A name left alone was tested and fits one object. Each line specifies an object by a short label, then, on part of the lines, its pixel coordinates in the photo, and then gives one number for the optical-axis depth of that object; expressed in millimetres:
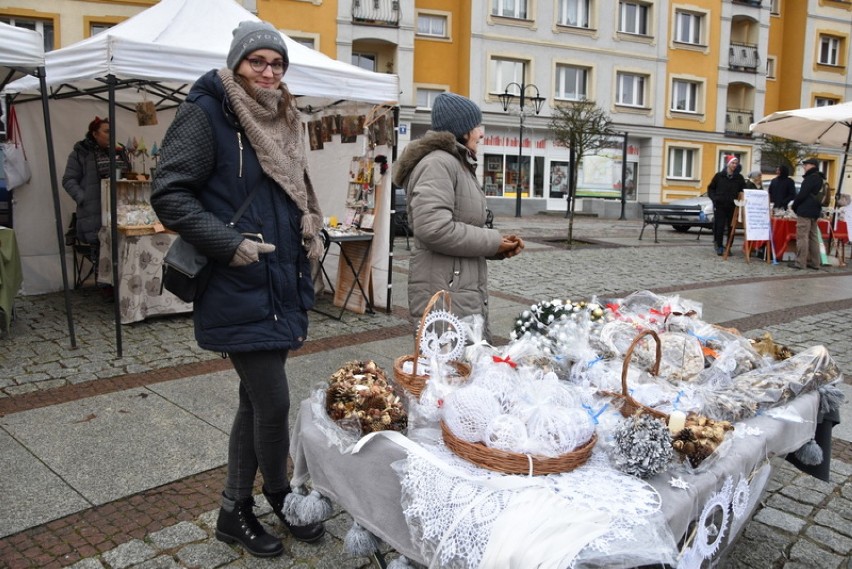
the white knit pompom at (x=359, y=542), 2135
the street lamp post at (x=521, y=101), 23750
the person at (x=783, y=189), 12672
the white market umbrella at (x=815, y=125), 11133
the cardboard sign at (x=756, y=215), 11734
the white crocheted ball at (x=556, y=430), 1843
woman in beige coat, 3076
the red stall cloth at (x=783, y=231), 12016
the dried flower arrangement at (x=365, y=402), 2168
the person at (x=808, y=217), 11109
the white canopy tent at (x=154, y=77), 5152
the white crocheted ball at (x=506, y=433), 1861
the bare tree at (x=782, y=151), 26062
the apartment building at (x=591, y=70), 25984
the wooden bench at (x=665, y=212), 16125
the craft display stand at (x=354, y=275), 6898
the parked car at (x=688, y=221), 17438
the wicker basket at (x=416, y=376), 2410
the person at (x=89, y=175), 7121
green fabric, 5832
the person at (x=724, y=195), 12758
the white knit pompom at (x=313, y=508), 2363
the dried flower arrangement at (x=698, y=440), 1979
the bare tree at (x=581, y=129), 18750
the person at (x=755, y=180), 13505
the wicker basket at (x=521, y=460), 1820
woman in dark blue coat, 2236
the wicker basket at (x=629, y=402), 2162
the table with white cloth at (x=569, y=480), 1764
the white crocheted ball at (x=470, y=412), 1942
